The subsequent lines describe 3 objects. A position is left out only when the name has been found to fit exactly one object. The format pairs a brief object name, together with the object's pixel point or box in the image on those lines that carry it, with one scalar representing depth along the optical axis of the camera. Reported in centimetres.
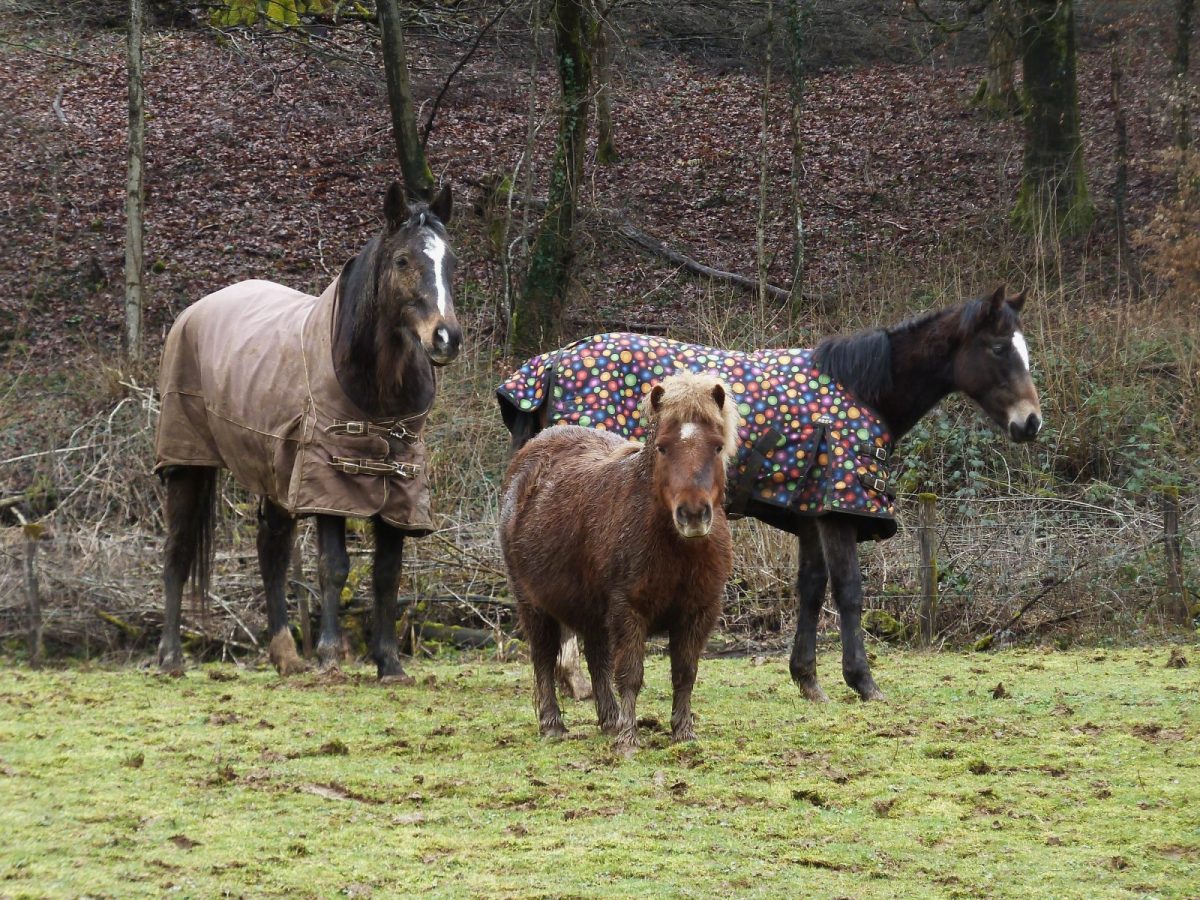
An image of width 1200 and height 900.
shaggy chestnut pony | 1022
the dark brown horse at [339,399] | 1451
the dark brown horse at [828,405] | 1437
